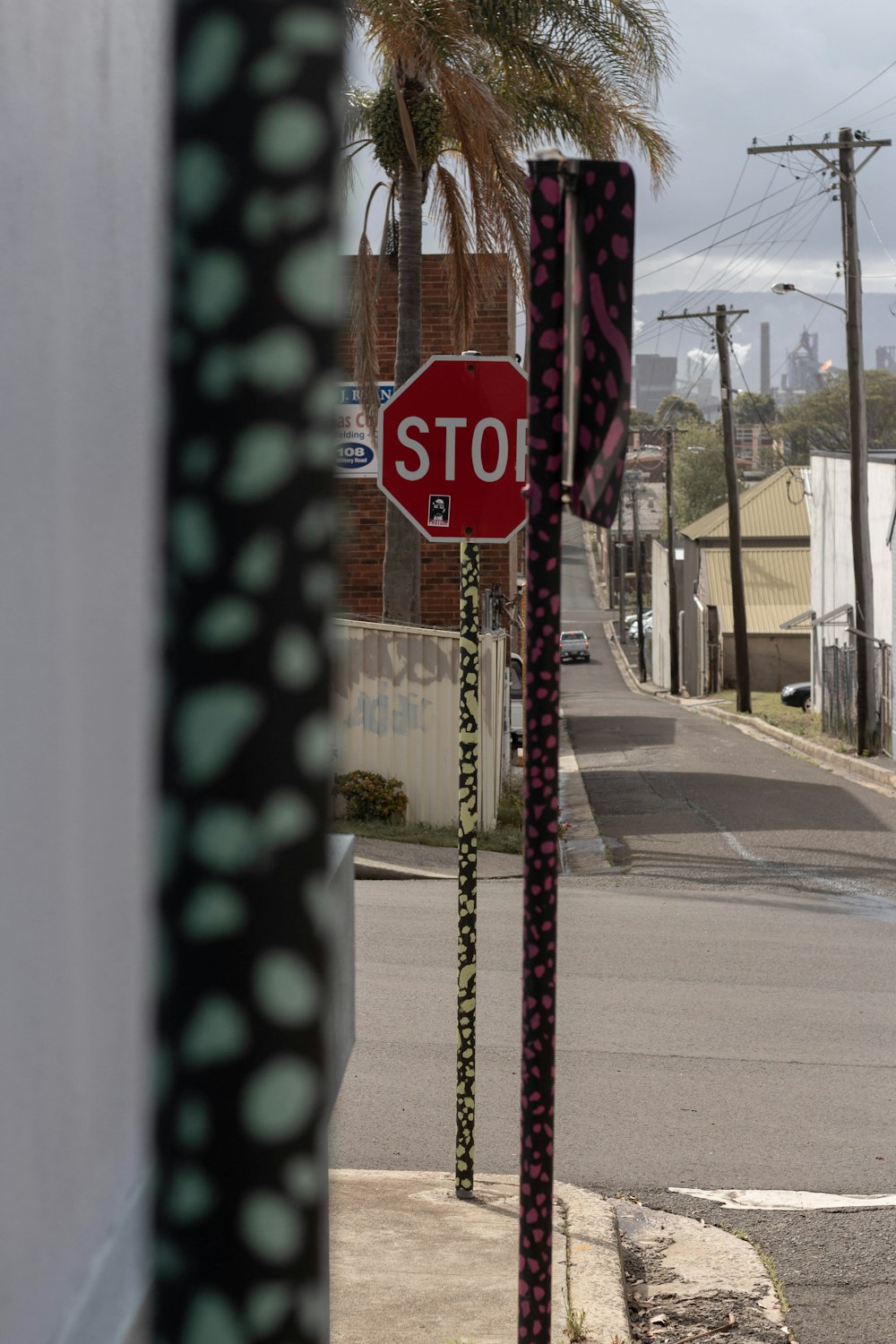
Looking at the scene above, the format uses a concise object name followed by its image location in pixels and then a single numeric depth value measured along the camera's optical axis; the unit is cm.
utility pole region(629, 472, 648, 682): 6562
